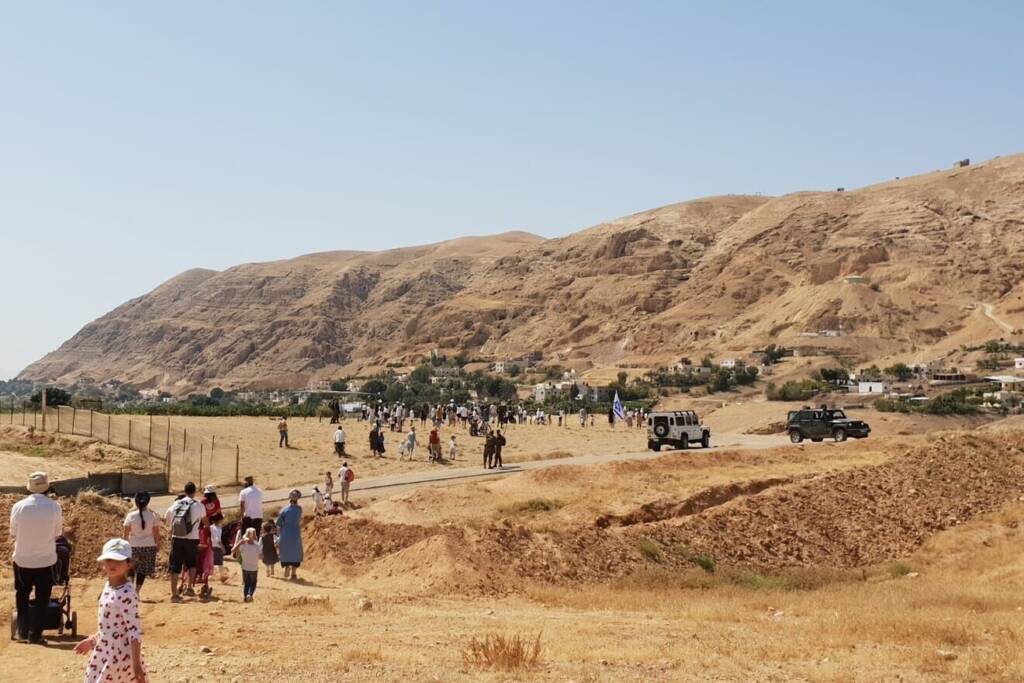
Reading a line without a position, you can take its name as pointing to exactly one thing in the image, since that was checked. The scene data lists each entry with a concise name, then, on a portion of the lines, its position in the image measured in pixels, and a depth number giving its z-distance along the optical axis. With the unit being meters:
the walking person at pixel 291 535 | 16.11
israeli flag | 55.31
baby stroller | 10.24
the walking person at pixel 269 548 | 16.77
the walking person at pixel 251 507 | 15.63
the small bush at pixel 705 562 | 21.36
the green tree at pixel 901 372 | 95.94
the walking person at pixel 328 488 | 24.34
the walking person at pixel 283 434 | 38.37
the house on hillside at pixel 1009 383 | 81.88
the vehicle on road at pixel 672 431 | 40.19
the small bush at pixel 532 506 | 24.37
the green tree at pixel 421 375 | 146.38
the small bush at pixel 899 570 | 21.93
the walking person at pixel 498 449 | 33.59
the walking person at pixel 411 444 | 37.00
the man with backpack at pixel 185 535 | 12.98
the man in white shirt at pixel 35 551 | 9.70
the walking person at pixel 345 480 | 25.60
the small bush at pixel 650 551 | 21.22
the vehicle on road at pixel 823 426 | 42.44
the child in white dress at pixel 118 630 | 6.79
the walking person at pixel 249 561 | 13.66
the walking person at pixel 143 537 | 12.22
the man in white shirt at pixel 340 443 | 36.17
